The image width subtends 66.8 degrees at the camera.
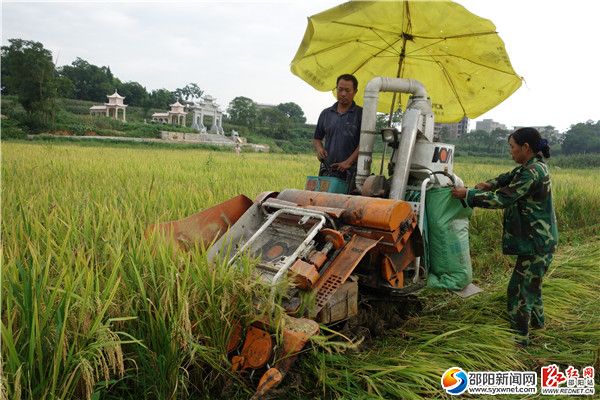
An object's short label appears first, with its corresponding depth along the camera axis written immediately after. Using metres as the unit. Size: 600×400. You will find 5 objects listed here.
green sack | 3.21
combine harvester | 2.34
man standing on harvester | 4.10
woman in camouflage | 3.23
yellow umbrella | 3.68
